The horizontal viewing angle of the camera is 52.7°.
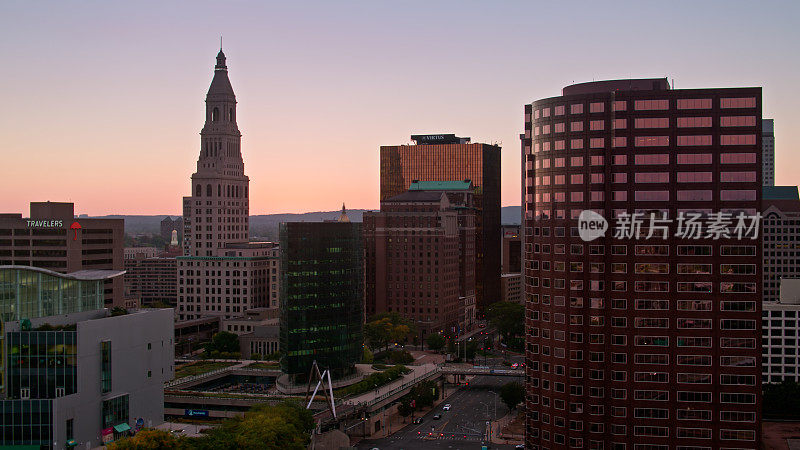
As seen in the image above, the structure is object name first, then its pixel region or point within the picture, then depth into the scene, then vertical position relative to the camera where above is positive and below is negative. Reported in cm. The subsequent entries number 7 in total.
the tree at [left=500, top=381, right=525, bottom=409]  17750 -3951
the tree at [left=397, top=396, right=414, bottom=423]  17512 -4165
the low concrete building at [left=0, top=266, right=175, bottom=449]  10338 -1994
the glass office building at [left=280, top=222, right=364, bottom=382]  17675 -1814
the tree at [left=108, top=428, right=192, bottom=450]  9462 -2665
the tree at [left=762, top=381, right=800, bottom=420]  16700 -3903
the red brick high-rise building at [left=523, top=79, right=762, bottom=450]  11488 -876
